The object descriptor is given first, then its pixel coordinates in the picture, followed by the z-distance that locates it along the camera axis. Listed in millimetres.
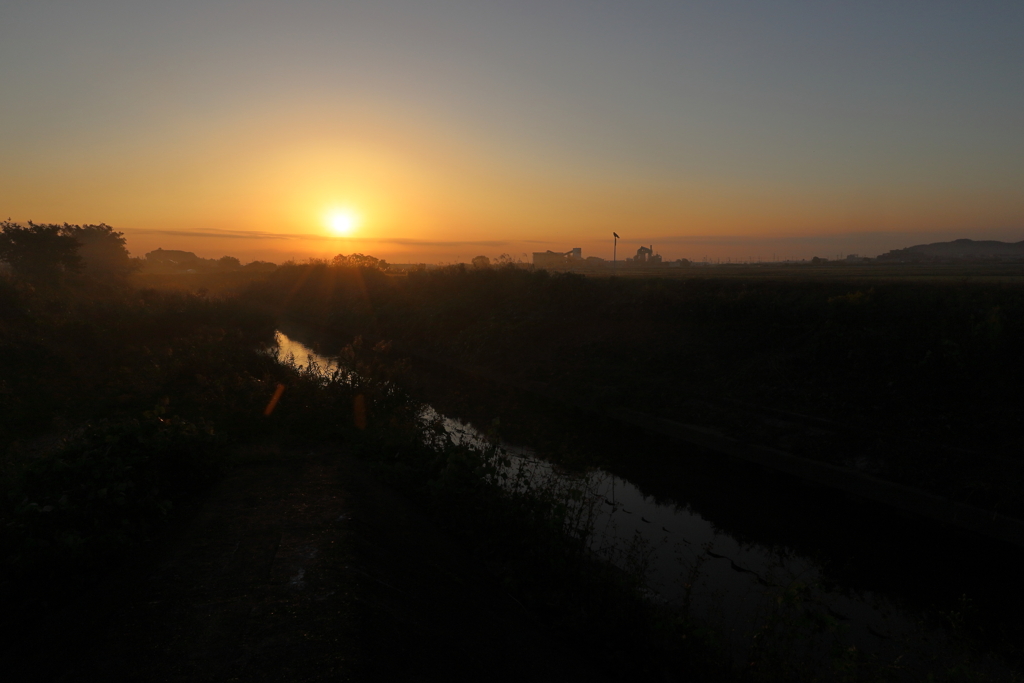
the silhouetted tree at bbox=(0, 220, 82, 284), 37469
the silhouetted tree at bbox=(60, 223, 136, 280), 58969
